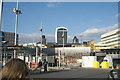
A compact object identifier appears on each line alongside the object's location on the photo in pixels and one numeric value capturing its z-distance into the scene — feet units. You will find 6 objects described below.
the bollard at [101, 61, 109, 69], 101.46
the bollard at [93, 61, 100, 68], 108.17
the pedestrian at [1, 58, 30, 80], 6.61
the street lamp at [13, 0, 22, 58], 64.82
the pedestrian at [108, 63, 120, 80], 19.72
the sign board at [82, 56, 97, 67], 112.27
